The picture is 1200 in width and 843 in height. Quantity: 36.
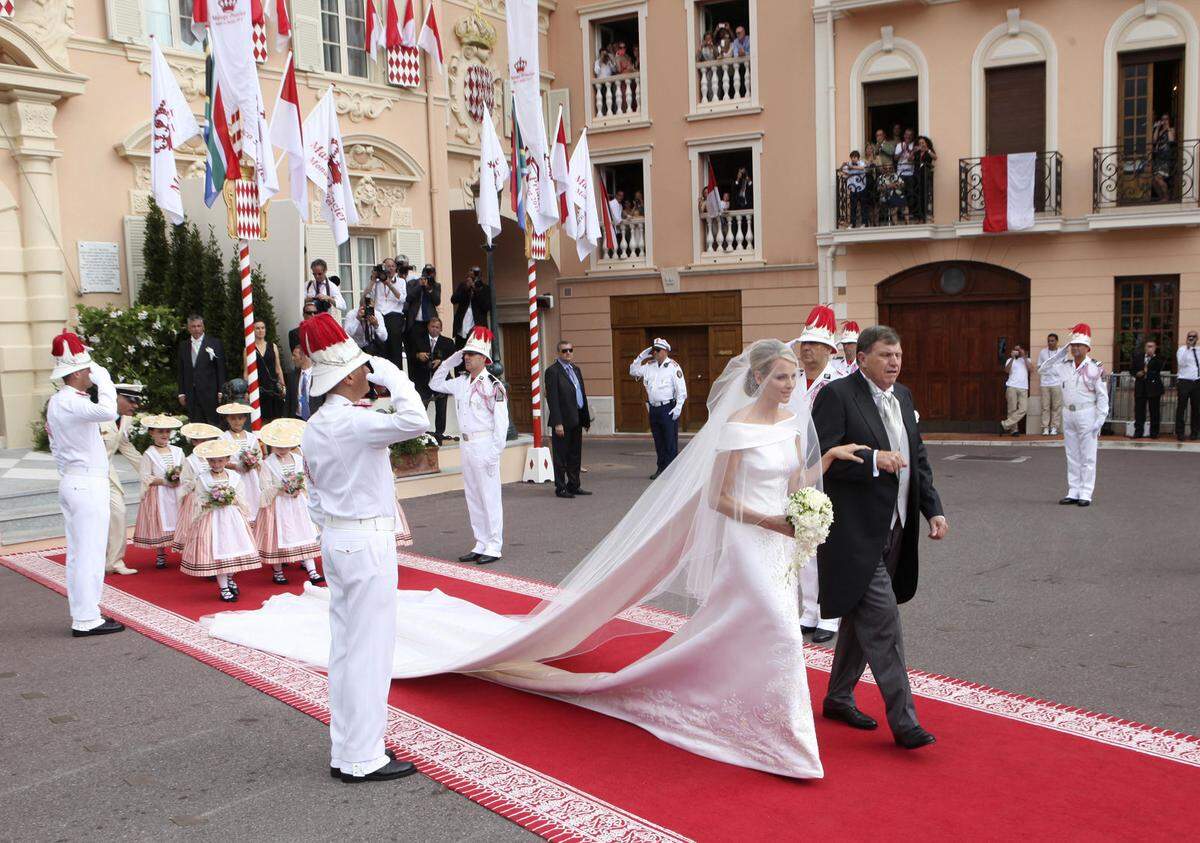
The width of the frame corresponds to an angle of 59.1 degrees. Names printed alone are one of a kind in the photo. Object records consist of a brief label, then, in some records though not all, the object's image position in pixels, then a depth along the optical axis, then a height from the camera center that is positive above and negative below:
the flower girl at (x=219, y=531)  8.22 -1.52
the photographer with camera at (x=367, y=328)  14.96 +0.09
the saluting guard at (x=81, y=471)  7.21 -0.89
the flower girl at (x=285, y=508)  8.66 -1.41
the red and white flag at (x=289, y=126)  11.69 +2.35
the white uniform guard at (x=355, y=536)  4.68 -0.90
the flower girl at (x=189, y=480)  8.73 -1.18
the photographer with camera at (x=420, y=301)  15.67 +0.47
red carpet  4.13 -1.97
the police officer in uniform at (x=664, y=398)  14.93 -1.02
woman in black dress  13.23 -0.52
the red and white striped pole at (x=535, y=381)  14.65 -0.72
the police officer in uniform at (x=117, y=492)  9.17 -1.32
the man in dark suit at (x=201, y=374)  12.64 -0.42
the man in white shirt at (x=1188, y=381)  18.02 -1.20
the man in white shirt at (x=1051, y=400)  19.14 -1.59
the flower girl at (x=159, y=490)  9.42 -1.34
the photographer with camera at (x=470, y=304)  17.41 +0.46
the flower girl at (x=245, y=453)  8.97 -0.98
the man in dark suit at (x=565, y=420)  13.71 -1.21
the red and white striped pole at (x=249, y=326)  10.72 +0.12
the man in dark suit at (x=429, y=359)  15.41 -0.39
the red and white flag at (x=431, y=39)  17.62 +4.90
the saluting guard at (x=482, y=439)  9.74 -1.02
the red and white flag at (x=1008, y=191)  19.20 +2.26
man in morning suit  4.86 -0.98
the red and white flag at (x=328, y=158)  13.31 +2.25
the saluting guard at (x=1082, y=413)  11.72 -1.12
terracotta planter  14.05 -1.75
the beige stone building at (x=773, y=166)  17.45 +2.88
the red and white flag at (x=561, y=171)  14.60 +2.21
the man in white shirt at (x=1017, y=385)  19.56 -1.30
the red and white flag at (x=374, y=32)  17.47 +4.98
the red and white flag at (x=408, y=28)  17.53 +5.05
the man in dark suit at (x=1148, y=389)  18.30 -1.34
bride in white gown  4.70 -1.33
